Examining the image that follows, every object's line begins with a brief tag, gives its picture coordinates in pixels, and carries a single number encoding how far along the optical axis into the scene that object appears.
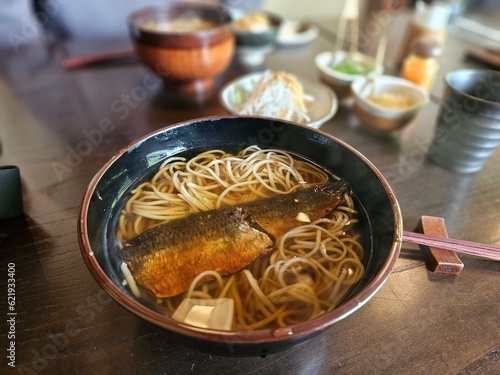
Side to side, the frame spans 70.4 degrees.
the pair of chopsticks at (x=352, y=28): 0.60
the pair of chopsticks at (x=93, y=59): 0.58
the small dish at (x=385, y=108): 0.44
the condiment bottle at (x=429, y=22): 0.57
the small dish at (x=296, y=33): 0.68
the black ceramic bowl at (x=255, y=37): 0.60
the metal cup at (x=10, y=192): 0.32
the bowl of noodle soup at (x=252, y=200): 0.20
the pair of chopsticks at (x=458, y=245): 0.30
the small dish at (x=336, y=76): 0.52
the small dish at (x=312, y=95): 0.42
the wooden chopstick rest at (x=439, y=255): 0.30
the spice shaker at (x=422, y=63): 0.50
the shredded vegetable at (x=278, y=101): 0.42
